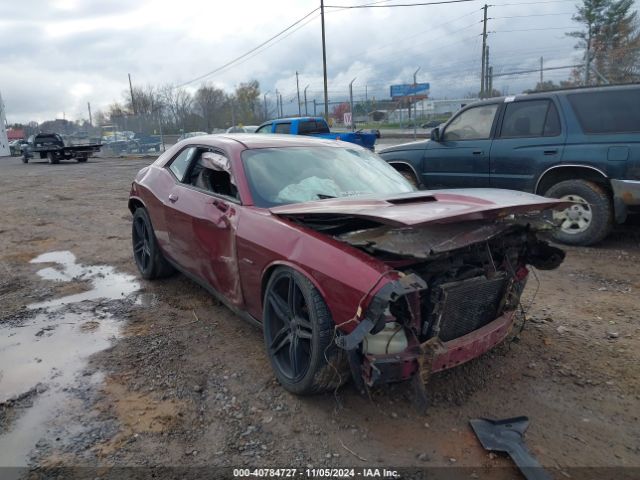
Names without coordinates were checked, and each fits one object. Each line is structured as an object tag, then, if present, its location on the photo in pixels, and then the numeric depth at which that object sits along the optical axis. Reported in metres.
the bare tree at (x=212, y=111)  28.14
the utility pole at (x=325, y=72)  25.86
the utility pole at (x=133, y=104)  57.31
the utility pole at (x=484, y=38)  32.92
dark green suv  5.60
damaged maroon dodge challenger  2.51
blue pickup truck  13.90
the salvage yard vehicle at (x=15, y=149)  43.04
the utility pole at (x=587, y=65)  13.30
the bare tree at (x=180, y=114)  31.27
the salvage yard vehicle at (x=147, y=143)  28.55
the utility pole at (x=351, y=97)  22.64
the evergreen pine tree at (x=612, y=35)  15.12
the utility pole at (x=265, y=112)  32.97
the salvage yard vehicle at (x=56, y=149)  25.47
